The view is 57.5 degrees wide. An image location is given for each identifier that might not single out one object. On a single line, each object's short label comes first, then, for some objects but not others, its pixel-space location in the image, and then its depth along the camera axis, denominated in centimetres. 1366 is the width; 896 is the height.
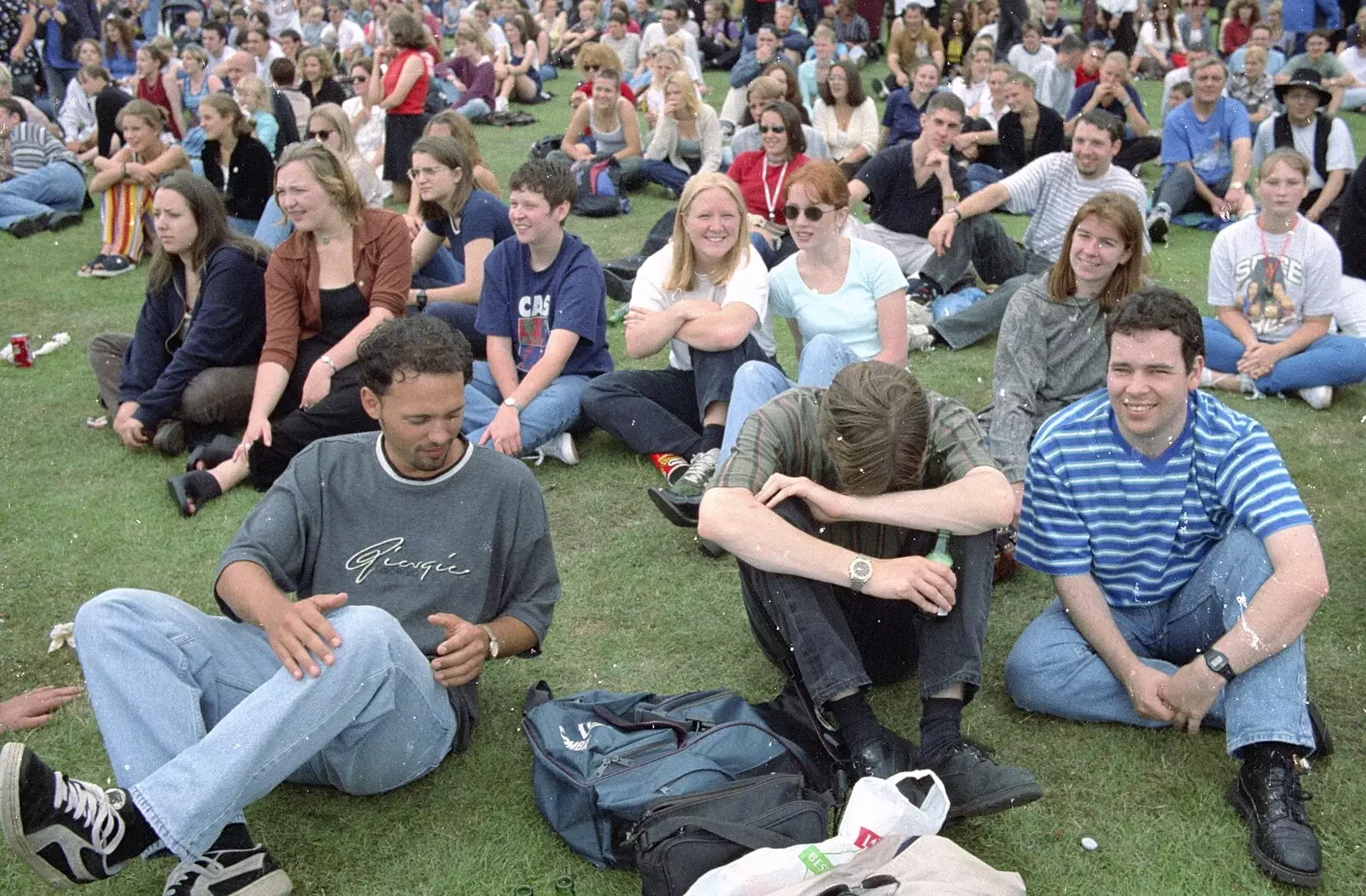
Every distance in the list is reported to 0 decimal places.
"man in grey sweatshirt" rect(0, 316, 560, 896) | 280
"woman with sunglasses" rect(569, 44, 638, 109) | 1142
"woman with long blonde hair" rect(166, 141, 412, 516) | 555
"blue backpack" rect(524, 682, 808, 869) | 316
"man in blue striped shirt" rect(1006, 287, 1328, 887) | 328
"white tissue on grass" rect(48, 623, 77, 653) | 430
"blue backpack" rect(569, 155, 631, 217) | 1058
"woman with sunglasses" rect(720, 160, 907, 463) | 521
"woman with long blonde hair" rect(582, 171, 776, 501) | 538
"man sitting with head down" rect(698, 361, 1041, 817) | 332
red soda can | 730
